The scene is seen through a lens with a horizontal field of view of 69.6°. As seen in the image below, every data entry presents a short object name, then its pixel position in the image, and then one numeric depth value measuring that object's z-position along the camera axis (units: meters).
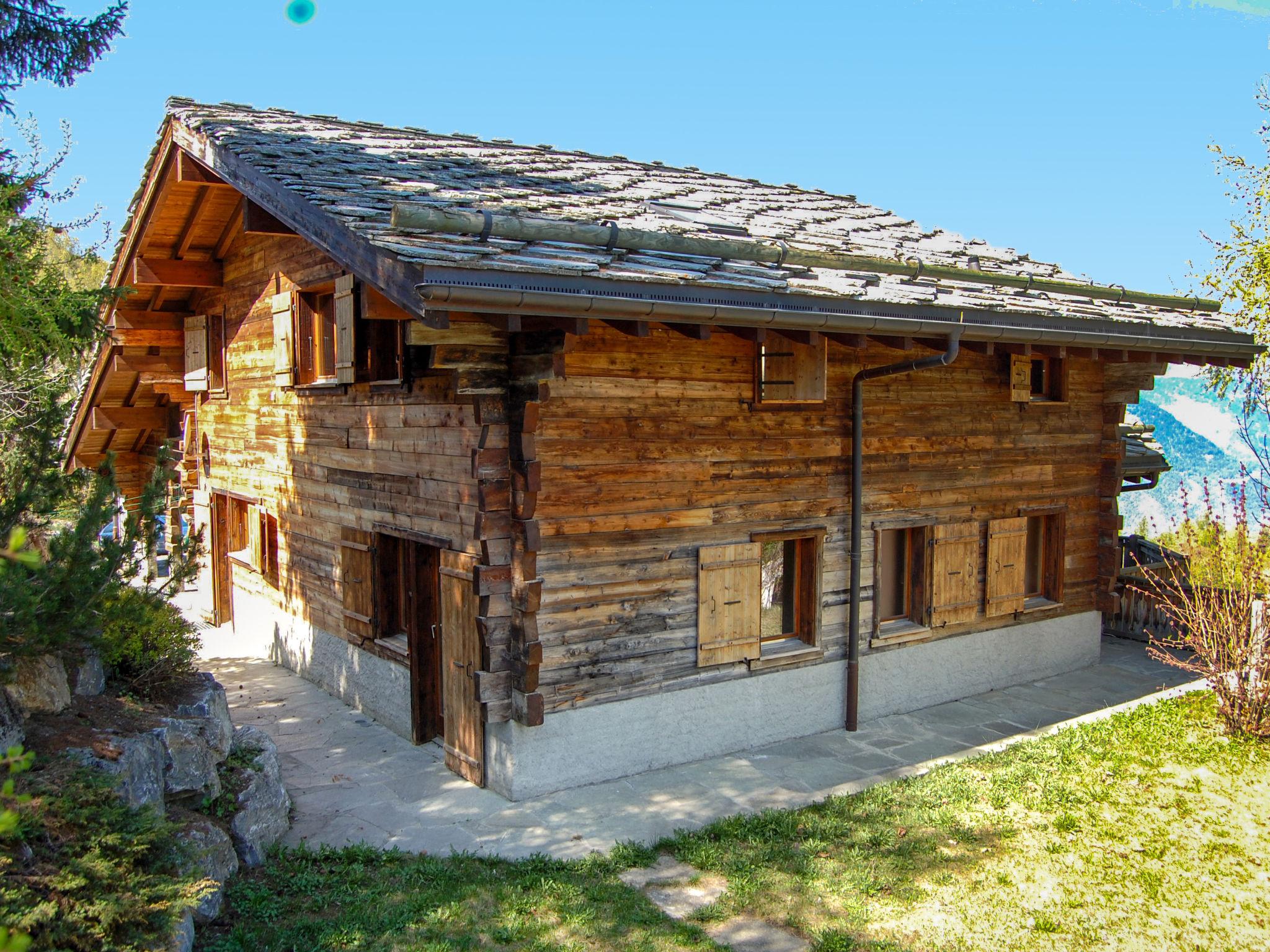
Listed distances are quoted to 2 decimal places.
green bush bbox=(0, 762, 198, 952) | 4.03
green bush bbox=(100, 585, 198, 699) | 6.45
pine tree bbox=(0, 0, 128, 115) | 8.59
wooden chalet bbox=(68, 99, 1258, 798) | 6.88
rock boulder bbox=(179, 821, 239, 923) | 5.05
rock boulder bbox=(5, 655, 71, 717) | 5.55
